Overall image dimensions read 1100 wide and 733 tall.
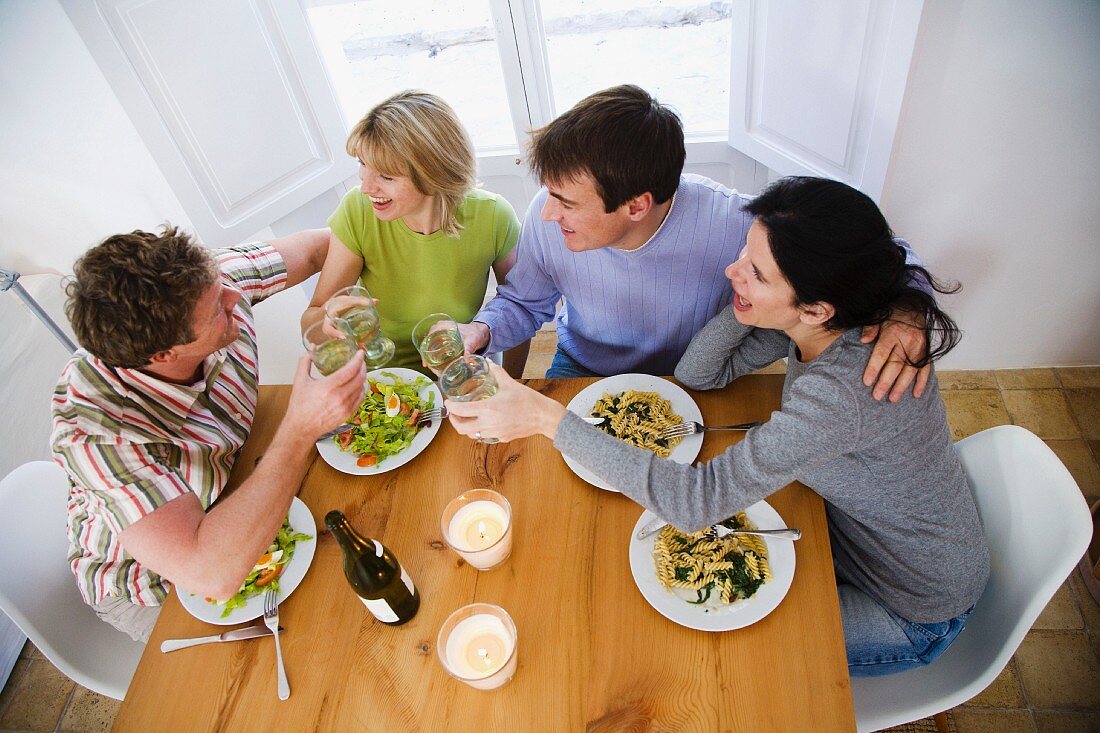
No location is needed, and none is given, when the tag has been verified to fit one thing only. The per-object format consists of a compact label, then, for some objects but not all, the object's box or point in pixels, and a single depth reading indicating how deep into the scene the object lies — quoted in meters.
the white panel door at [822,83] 1.84
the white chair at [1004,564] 1.19
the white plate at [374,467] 1.45
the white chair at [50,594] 1.46
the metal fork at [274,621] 1.15
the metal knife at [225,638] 1.22
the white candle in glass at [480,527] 1.22
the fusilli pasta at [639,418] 1.40
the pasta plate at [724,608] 1.11
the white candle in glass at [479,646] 1.07
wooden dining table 1.05
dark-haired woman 1.14
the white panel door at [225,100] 2.11
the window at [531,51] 2.63
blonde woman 1.75
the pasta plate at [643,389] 1.36
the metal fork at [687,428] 1.39
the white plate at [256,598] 1.25
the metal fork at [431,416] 1.54
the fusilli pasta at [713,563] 1.15
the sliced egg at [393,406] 1.54
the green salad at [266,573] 1.27
